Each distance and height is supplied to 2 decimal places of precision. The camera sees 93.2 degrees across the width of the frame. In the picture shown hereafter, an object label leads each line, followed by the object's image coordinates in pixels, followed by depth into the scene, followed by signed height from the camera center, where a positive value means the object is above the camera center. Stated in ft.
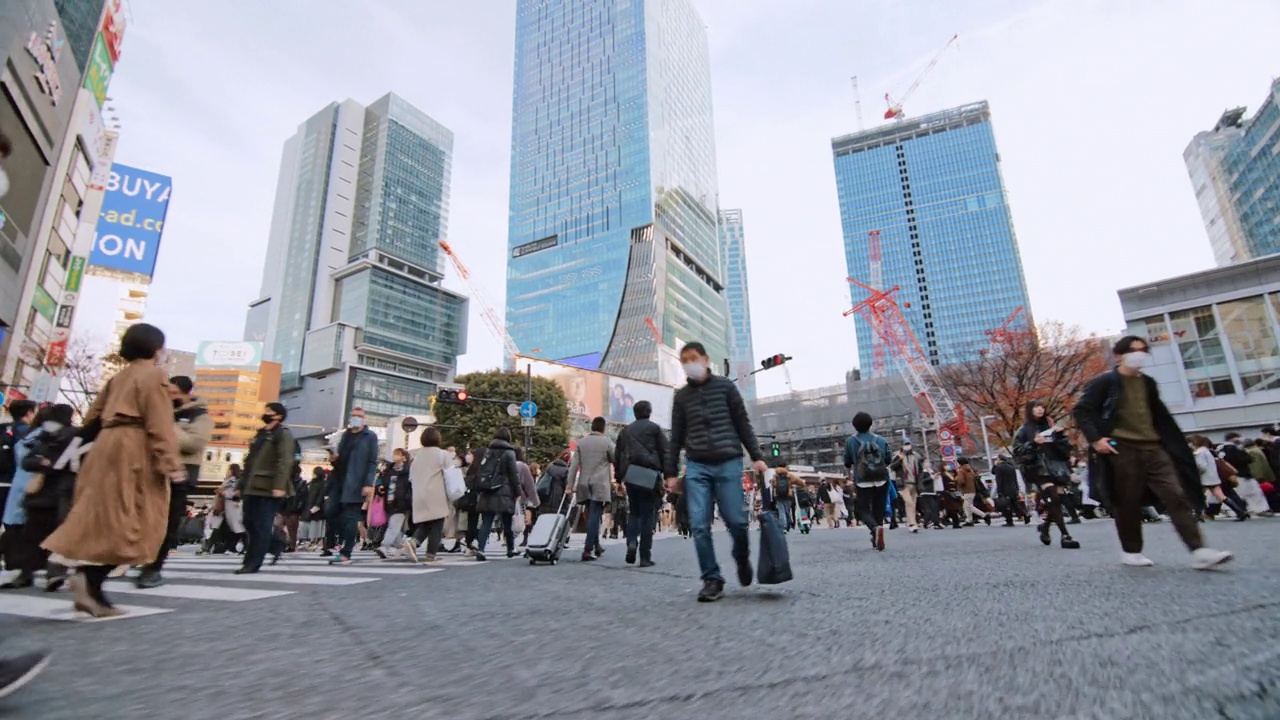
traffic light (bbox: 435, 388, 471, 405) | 66.18 +12.91
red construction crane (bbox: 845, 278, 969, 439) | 179.95 +45.32
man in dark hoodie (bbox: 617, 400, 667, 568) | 20.52 +1.37
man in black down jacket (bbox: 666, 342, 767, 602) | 12.47 +1.22
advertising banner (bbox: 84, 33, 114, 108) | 104.47 +78.82
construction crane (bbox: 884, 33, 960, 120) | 477.77 +300.69
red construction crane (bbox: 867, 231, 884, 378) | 426.51 +168.92
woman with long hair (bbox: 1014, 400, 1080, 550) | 21.20 +1.36
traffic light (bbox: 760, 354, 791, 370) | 64.08 +15.07
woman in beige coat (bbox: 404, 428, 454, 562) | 24.04 +1.04
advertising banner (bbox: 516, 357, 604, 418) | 166.40 +34.57
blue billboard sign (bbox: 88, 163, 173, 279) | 132.77 +65.54
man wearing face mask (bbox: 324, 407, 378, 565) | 23.54 +1.63
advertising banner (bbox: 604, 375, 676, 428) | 176.86 +33.84
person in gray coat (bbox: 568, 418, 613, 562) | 24.66 +1.38
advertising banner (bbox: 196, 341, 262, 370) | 302.45 +81.51
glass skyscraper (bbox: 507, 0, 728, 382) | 329.93 +185.21
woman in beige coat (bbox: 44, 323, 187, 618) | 10.20 +0.76
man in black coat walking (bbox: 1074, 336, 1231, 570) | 13.38 +0.99
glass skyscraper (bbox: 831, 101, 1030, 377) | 387.96 +192.29
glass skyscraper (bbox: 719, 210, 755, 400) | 612.29 +158.22
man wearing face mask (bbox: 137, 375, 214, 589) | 16.83 +2.44
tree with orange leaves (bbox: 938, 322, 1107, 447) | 92.43 +19.40
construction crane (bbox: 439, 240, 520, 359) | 340.59 +104.23
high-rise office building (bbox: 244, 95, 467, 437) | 329.93 +156.72
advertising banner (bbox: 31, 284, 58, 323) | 93.20 +34.81
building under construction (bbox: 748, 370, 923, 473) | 179.11 +27.06
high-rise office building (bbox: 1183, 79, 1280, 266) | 197.88 +110.69
